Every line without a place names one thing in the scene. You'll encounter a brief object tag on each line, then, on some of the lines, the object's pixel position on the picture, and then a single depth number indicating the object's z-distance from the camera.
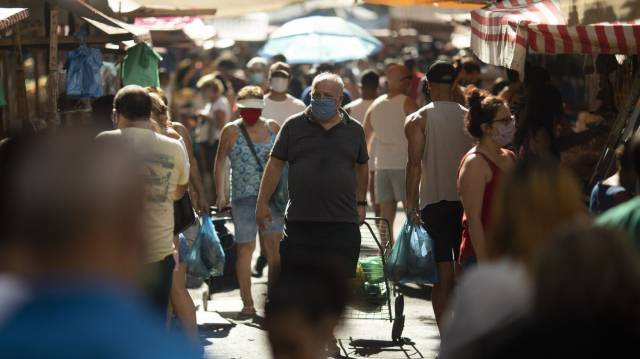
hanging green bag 10.82
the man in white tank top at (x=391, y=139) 12.12
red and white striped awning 8.33
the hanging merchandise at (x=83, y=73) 10.05
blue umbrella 17.97
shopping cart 9.02
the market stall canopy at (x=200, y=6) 12.59
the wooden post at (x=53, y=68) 9.43
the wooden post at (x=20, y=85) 9.88
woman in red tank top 7.05
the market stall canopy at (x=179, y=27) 14.96
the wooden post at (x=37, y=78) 12.38
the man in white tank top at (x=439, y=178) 8.58
